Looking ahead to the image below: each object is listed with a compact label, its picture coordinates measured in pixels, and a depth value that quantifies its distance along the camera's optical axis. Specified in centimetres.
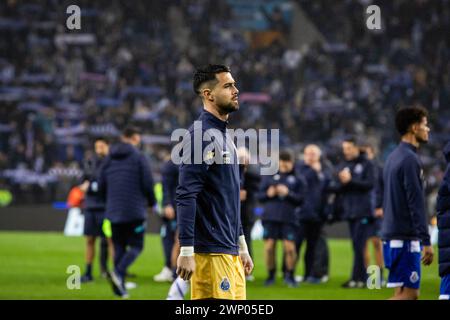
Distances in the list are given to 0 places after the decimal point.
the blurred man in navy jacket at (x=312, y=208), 1512
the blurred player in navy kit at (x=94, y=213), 1482
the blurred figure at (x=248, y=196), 1411
